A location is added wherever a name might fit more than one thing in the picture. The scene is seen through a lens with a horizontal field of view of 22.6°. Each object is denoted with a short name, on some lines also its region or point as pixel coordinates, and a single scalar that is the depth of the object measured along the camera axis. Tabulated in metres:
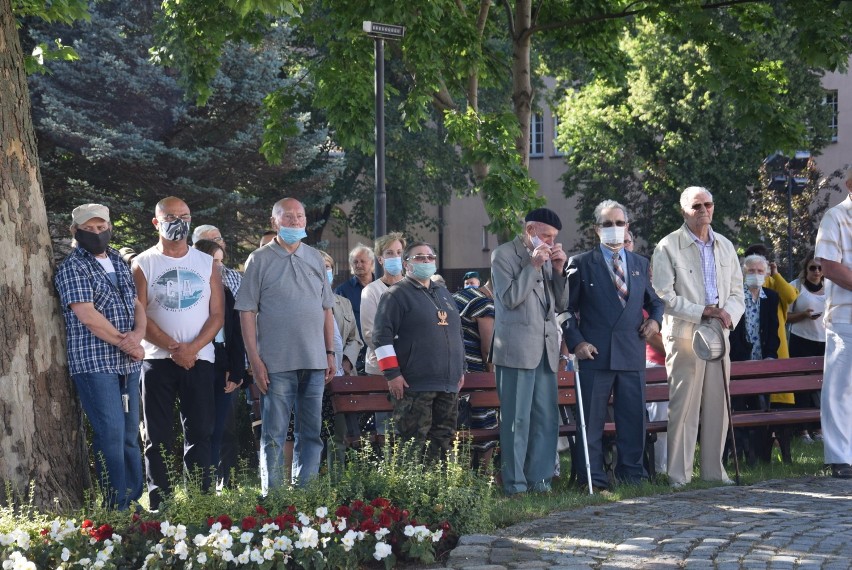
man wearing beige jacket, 16.66
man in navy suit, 16.20
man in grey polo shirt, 14.61
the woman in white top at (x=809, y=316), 22.85
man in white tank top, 13.99
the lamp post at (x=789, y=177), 45.47
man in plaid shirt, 12.96
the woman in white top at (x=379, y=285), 17.72
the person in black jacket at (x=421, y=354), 15.17
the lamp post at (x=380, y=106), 25.13
